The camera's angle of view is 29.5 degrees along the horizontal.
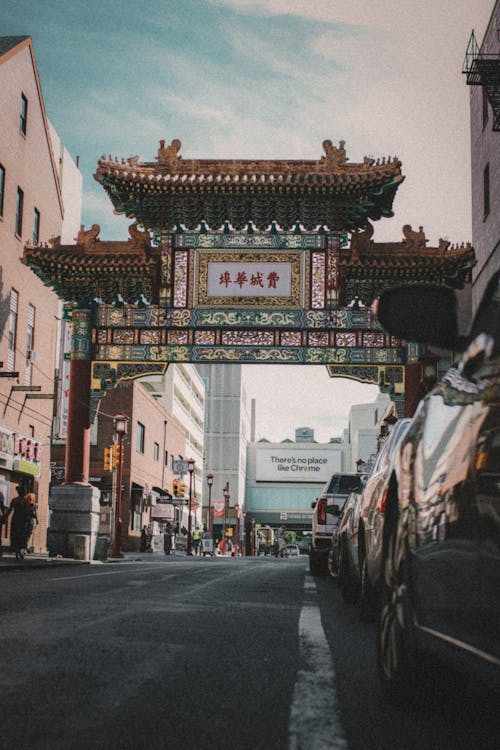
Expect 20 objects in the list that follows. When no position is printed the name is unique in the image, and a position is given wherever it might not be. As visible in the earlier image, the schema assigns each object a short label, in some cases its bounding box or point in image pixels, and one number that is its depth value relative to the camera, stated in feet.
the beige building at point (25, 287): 96.43
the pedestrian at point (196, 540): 209.05
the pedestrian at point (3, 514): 73.72
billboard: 440.04
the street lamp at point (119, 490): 103.30
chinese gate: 89.30
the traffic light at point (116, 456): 107.14
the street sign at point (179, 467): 198.02
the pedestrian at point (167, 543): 163.22
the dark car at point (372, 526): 24.73
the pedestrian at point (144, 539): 162.63
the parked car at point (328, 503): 54.62
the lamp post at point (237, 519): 354.54
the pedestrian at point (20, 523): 71.97
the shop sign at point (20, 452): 94.38
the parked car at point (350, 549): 31.68
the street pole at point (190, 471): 173.68
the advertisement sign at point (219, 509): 316.64
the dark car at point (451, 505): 9.18
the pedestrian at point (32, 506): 72.84
